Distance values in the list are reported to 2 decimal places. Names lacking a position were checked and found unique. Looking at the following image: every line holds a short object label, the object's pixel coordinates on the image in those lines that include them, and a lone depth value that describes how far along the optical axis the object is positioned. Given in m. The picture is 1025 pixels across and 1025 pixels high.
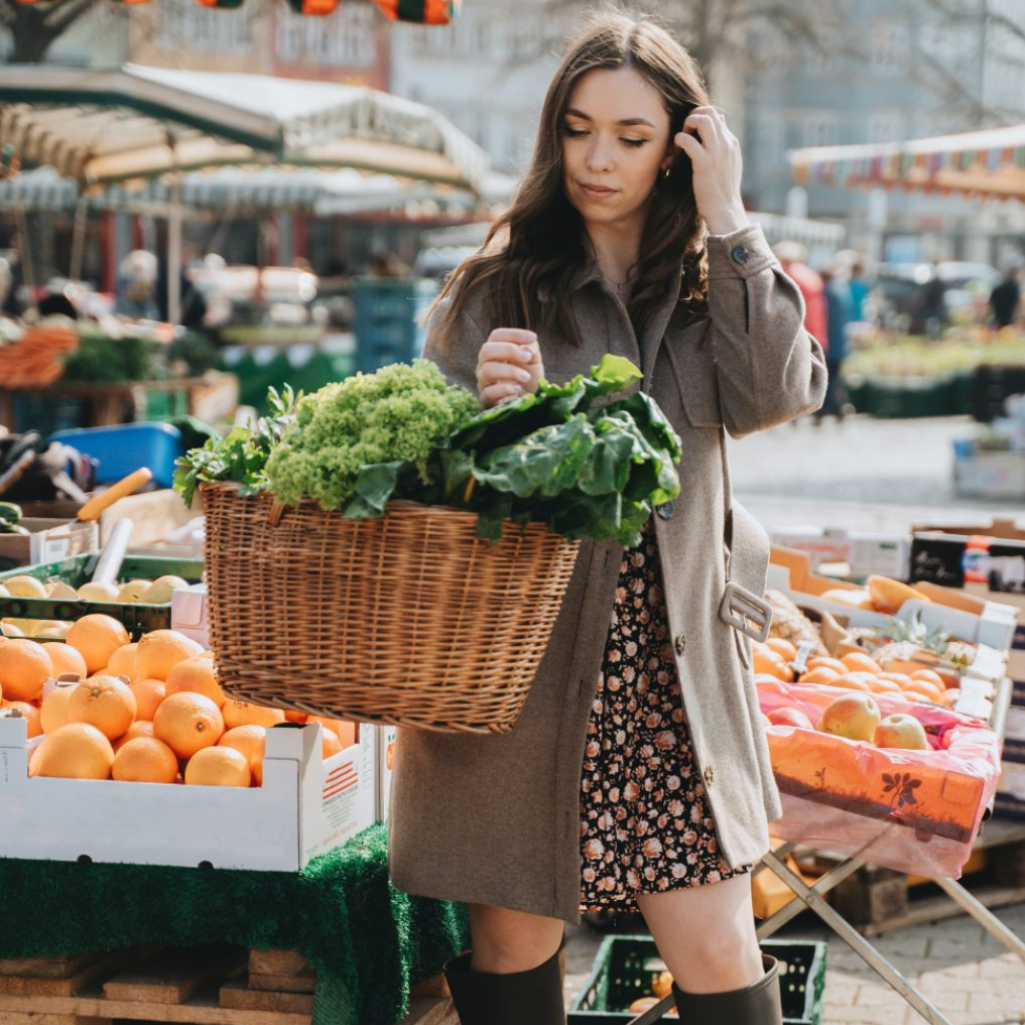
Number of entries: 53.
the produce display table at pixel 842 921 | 3.06
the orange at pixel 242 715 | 2.90
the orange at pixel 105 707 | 2.85
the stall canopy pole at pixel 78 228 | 14.50
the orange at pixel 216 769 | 2.68
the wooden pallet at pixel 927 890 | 4.41
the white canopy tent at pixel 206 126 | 8.63
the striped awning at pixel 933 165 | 12.24
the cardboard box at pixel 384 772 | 2.97
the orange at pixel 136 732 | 2.83
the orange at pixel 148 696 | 2.94
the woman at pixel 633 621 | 2.35
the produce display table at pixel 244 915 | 2.58
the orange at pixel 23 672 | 3.14
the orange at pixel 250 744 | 2.77
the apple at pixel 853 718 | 3.43
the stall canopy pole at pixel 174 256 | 12.87
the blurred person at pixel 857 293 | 20.95
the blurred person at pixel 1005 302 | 20.75
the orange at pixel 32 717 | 3.03
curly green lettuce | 2.05
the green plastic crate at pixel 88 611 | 3.39
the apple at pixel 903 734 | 3.37
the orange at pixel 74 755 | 2.71
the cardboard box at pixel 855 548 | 5.21
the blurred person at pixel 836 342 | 17.42
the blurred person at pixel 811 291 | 16.52
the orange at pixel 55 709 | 2.90
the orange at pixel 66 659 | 3.19
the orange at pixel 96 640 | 3.27
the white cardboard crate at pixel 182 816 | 2.58
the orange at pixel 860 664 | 4.08
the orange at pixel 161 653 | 3.08
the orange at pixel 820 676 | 3.87
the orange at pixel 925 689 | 3.83
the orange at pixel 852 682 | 3.80
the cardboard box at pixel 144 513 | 4.99
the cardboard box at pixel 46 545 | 4.20
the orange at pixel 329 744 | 2.81
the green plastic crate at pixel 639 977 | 3.44
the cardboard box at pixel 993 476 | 12.89
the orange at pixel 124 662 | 3.15
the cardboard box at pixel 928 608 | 4.40
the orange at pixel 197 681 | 2.95
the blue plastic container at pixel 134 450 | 6.24
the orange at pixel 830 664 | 4.00
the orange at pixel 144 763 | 2.70
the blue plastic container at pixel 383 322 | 14.35
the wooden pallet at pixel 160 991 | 2.69
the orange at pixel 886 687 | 3.79
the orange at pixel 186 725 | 2.79
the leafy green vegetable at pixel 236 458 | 2.27
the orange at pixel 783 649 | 4.06
